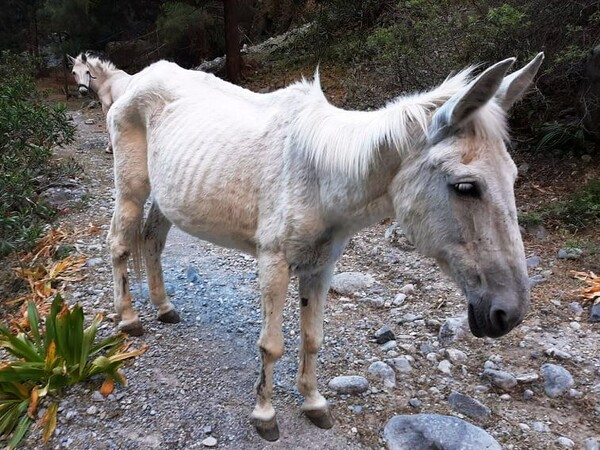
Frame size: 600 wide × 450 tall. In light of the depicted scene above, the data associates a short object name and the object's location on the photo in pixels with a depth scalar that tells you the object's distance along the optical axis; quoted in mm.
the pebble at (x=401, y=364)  3407
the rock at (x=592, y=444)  2686
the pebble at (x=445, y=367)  3395
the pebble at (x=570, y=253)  4767
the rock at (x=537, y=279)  4500
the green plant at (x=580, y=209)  5195
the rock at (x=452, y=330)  3727
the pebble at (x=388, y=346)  3645
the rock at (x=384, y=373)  3258
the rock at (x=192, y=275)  4746
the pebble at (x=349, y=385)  3180
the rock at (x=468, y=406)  2973
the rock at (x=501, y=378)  3219
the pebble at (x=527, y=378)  3254
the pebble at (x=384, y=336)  3754
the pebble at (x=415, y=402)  3066
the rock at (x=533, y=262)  4762
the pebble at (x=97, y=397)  3037
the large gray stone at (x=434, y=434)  2605
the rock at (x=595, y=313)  3912
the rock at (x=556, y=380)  3150
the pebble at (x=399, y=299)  4340
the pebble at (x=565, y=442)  2730
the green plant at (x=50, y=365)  2898
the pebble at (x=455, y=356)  3500
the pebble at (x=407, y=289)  4484
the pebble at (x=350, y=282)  4566
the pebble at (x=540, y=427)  2855
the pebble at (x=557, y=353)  3461
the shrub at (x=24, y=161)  5148
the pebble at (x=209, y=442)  2725
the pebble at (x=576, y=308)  4039
